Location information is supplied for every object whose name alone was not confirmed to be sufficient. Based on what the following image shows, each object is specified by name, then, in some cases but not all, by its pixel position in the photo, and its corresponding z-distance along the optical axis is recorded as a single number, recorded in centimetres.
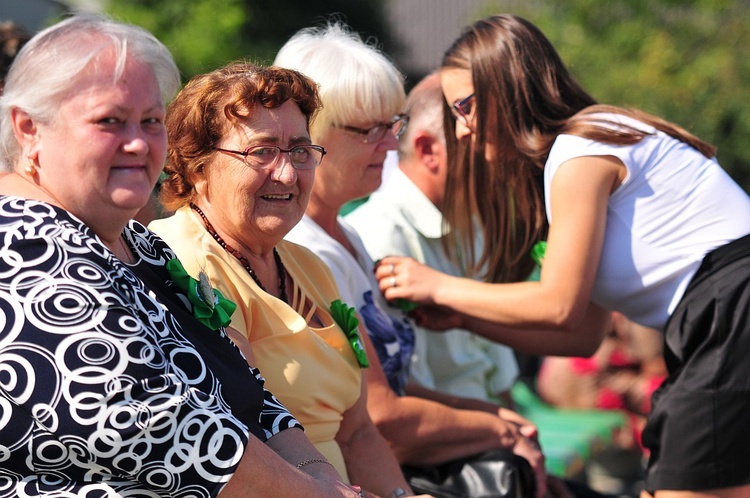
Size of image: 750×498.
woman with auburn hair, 477
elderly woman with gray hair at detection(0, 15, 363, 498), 317
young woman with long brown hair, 549
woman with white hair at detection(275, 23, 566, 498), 603
